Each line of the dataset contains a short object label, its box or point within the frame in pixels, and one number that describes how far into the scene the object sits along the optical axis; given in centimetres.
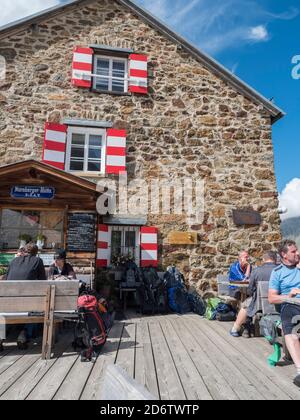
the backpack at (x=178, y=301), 656
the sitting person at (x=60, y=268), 479
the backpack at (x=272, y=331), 336
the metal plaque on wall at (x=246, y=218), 808
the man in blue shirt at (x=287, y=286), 309
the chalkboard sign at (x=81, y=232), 661
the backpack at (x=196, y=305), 663
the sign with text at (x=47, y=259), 640
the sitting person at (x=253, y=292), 431
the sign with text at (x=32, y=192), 645
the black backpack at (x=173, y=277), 692
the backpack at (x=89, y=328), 363
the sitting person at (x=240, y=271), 587
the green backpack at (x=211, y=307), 589
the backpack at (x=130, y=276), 667
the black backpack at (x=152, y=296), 644
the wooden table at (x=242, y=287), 533
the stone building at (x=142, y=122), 775
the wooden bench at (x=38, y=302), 349
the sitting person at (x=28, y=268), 409
